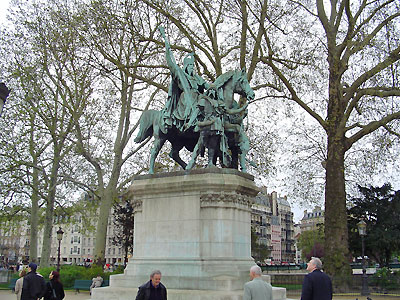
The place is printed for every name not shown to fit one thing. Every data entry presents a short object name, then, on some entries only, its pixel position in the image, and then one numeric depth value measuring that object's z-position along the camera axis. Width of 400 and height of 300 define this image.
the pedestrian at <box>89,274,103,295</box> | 20.42
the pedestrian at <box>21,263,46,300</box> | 9.36
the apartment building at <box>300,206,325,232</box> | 147.00
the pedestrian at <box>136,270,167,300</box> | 6.88
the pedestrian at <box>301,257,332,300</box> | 6.59
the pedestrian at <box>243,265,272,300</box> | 6.15
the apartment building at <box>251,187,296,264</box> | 117.84
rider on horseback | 12.71
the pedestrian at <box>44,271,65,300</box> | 9.75
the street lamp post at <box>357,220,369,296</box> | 21.84
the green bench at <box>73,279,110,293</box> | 24.44
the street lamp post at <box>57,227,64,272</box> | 27.76
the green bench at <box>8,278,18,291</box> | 27.16
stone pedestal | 11.16
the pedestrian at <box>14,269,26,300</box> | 11.16
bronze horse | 12.97
